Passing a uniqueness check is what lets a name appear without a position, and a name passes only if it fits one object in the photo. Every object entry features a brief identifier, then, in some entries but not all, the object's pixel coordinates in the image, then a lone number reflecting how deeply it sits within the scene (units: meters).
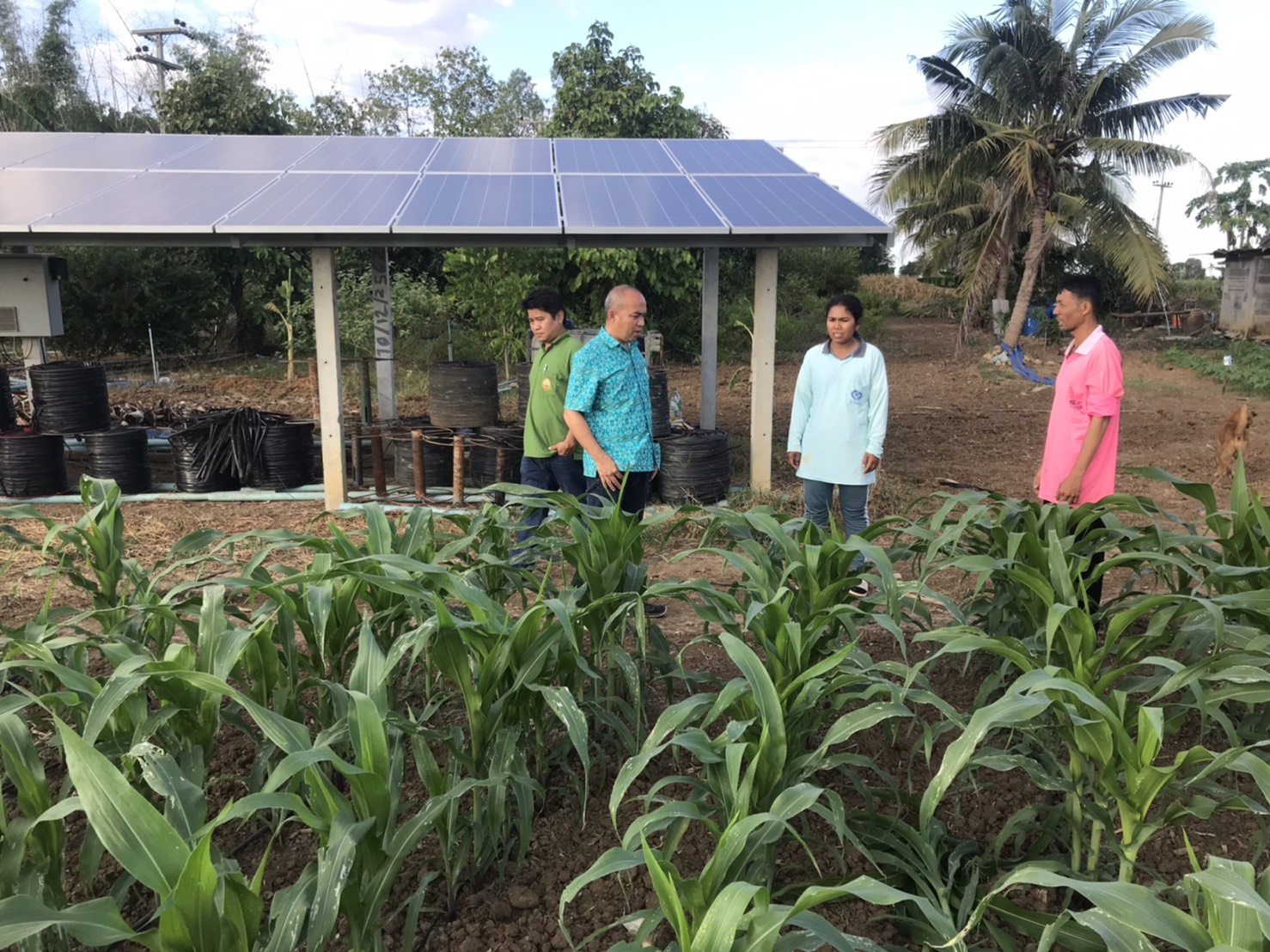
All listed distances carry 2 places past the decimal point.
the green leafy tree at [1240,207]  34.19
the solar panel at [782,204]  5.76
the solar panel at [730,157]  7.48
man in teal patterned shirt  3.71
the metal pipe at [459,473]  6.34
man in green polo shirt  4.16
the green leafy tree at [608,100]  14.59
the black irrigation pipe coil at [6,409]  7.21
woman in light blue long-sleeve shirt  3.94
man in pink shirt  3.25
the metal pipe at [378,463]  6.70
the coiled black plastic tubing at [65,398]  6.85
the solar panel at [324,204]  5.68
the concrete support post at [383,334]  8.07
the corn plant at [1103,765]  1.61
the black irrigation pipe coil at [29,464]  6.59
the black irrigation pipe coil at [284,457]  6.86
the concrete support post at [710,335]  7.11
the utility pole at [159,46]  21.53
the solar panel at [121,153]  7.18
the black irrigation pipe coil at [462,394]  7.30
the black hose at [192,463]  6.75
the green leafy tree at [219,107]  17.31
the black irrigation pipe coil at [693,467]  6.42
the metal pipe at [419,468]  6.53
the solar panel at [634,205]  5.75
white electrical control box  7.34
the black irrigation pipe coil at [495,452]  6.78
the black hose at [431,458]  6.96
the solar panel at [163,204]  5.61
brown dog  7.07
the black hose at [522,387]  7.31
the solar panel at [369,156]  7.34
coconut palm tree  15.75
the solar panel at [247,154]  7.25
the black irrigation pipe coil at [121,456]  6.69
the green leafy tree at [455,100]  32.25
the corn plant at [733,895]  1.25
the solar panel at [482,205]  5.71
